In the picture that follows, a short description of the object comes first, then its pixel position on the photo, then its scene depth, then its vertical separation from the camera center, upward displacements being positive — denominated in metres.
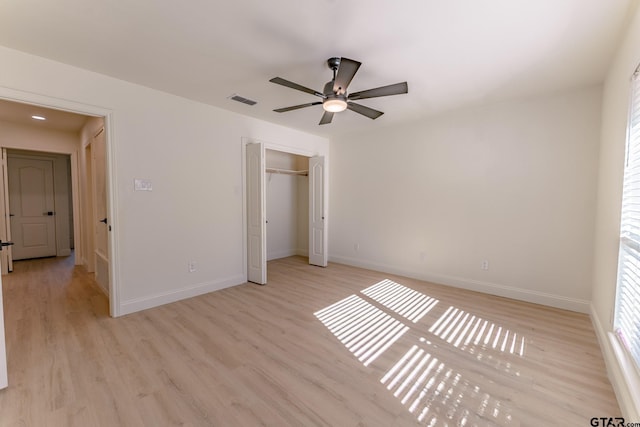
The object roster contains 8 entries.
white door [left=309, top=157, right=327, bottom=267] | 5.23 -0.27
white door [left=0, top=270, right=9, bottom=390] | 1.81 -1.10
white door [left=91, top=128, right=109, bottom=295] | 3.71 -0.16
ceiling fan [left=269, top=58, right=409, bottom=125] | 2.22 +1.00
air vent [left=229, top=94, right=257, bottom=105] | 3.39 +1.30
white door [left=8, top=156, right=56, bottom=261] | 5.50 -0.18
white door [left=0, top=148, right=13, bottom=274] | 4.50 -0.31
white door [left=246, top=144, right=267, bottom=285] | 4.00 -0.24
